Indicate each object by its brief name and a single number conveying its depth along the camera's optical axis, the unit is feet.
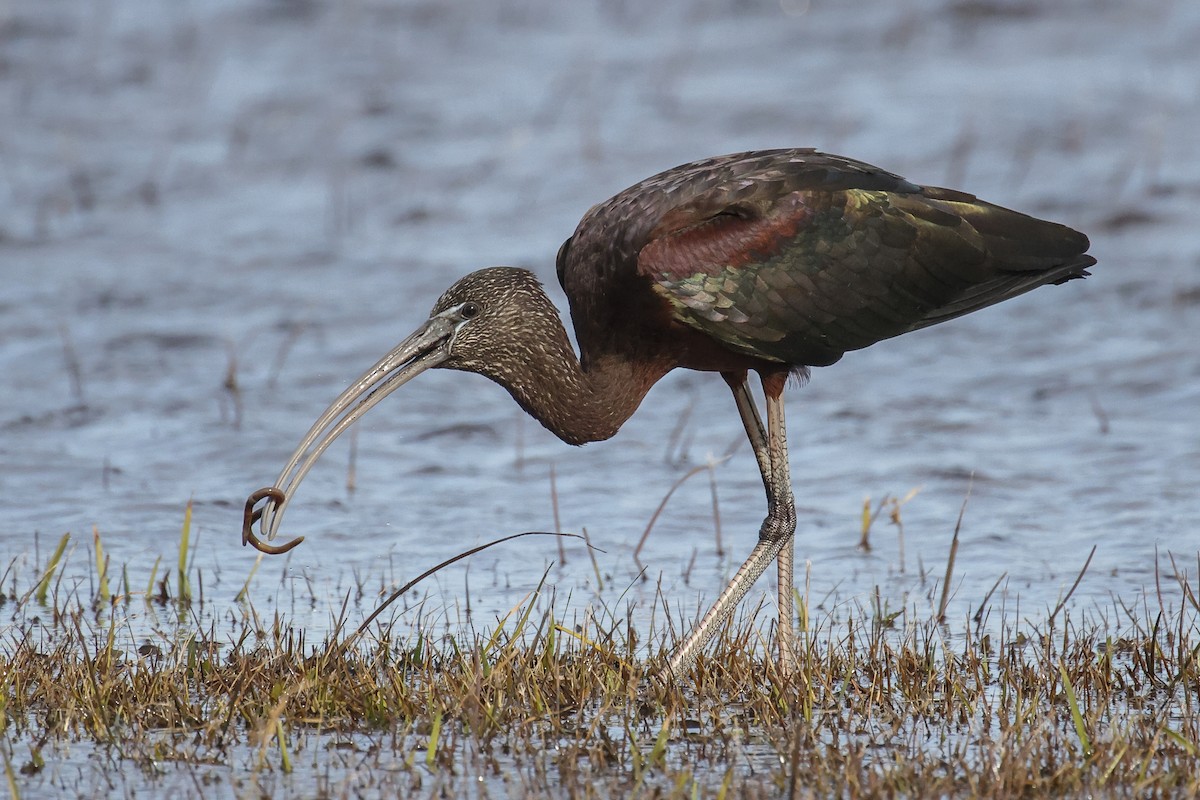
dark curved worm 32.71
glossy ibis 35.88
